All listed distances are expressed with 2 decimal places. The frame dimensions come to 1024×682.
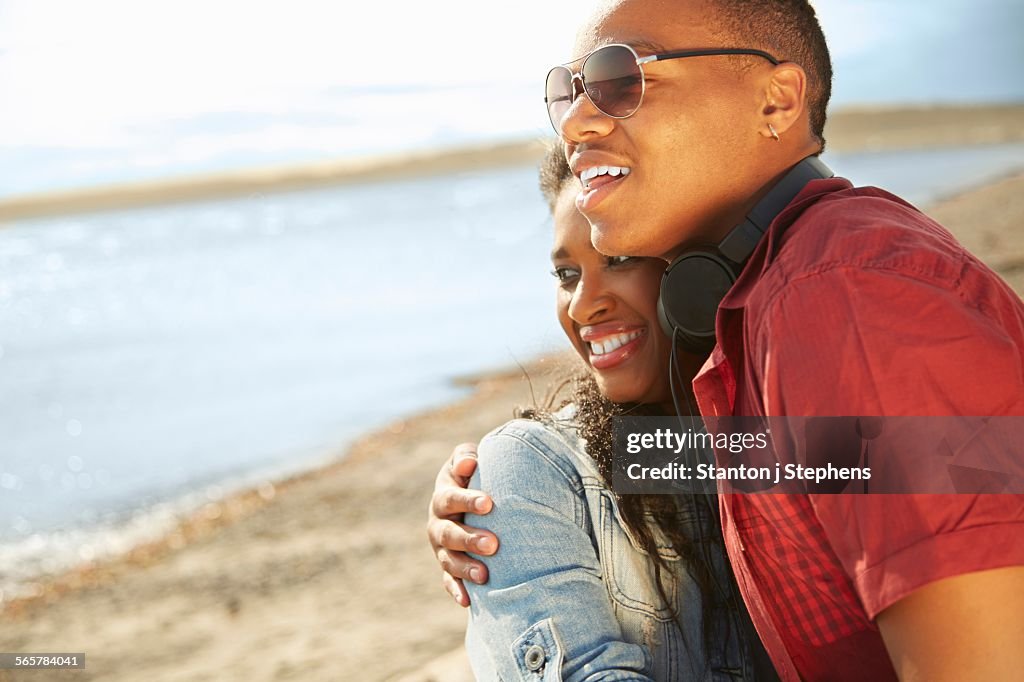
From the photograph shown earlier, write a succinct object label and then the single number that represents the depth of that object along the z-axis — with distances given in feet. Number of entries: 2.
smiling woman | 2.80
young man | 2.00
